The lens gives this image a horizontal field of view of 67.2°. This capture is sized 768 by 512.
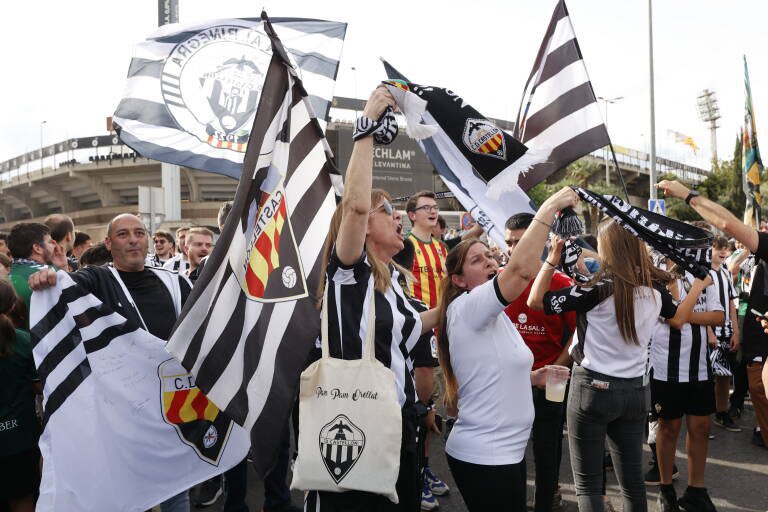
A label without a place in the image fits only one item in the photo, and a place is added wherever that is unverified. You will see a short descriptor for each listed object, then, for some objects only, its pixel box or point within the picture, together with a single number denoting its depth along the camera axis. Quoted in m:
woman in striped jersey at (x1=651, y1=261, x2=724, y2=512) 4.04
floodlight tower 73.44
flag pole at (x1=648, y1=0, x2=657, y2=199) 20.80
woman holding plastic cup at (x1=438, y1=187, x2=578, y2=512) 2.43
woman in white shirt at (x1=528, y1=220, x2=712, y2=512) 3.09
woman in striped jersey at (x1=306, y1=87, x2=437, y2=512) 2.16
